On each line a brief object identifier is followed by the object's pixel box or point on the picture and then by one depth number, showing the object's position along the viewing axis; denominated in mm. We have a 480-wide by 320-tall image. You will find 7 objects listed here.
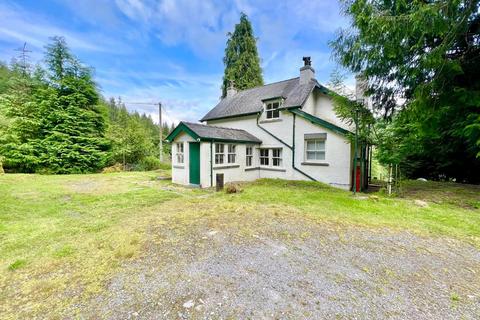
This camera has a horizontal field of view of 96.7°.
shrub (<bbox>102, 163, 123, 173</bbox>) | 16978
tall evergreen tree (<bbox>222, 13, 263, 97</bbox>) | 25078
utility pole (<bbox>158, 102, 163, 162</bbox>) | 21233
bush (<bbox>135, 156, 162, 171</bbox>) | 18516
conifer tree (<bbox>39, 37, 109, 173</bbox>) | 15445
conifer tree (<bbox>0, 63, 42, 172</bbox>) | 14516
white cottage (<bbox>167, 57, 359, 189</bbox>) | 10312
